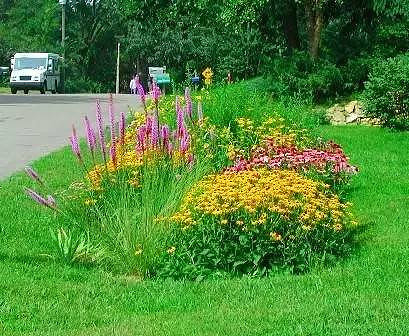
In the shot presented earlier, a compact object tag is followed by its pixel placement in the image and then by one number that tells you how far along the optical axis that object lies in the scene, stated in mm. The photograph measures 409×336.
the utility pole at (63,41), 57000
